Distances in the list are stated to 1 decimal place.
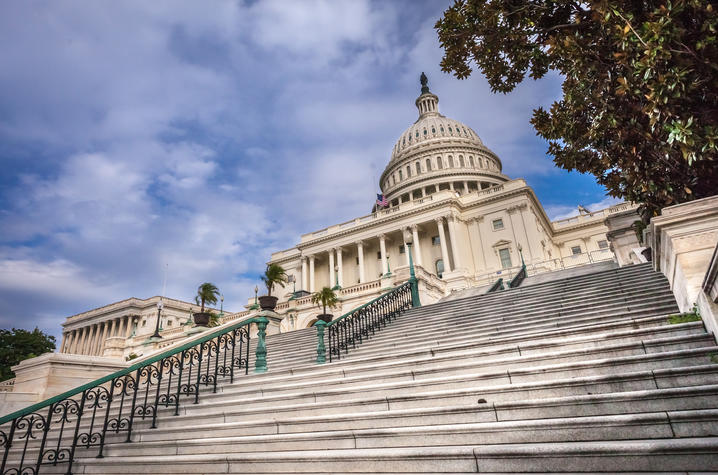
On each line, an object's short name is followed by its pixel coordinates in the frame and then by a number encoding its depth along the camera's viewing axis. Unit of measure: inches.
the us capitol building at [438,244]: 1080.8
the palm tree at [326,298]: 913.5
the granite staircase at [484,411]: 145.6
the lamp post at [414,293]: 617.9
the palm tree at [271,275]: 849.5
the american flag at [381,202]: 2082.9
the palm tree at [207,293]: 1054.4
